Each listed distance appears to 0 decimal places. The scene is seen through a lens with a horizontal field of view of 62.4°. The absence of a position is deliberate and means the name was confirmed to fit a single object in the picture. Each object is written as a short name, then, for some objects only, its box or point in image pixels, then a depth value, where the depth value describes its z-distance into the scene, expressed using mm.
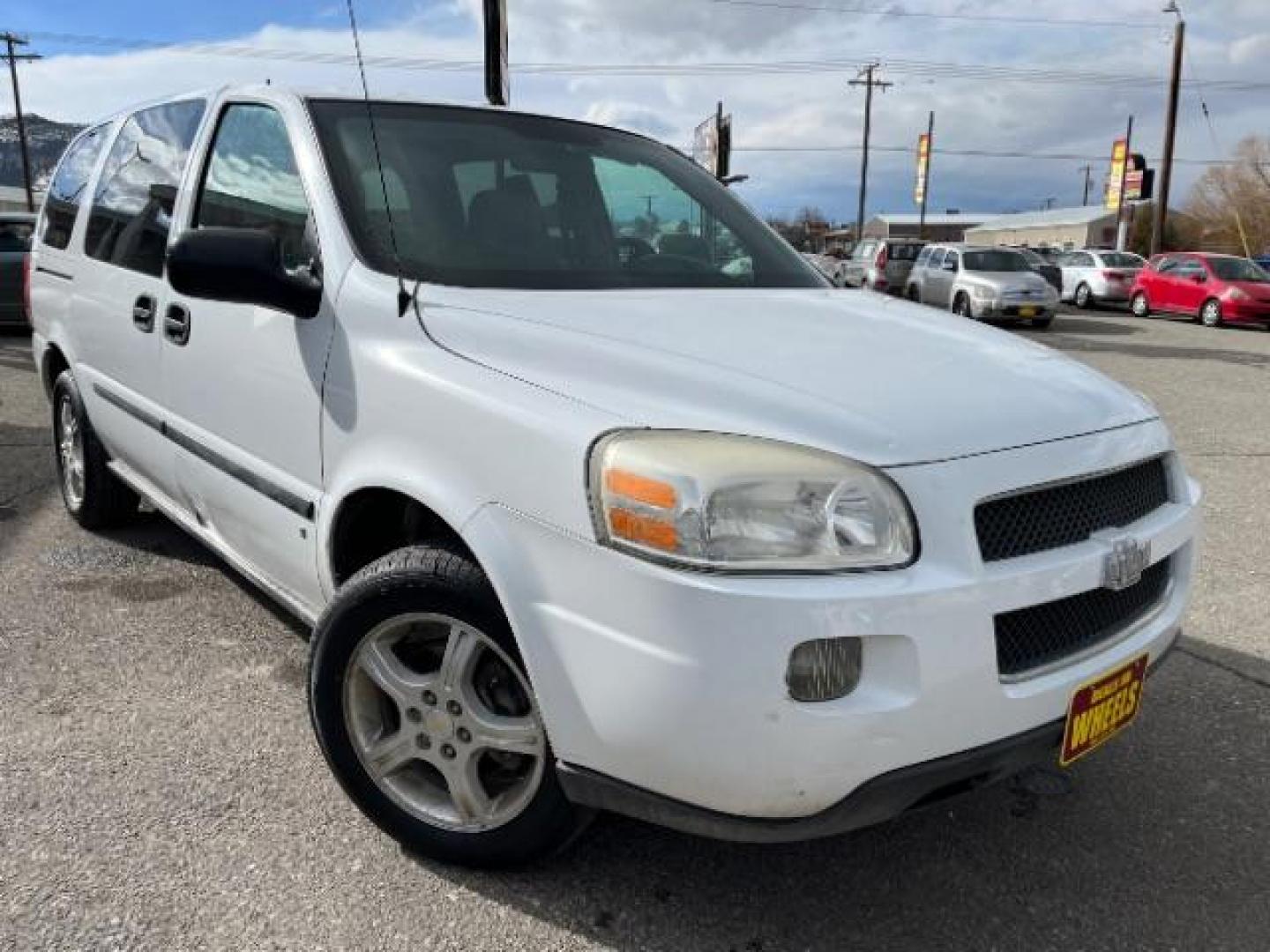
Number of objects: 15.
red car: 20688
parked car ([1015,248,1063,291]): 24766
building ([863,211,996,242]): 101562
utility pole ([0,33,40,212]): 50125
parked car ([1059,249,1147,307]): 25125
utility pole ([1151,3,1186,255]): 30203
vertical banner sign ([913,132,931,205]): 56781
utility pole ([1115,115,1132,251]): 36619
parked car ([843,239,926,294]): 20953
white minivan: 1800
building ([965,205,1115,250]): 80250
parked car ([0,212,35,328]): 12094
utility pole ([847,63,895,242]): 51312
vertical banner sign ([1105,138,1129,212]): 37938
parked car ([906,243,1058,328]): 18250
